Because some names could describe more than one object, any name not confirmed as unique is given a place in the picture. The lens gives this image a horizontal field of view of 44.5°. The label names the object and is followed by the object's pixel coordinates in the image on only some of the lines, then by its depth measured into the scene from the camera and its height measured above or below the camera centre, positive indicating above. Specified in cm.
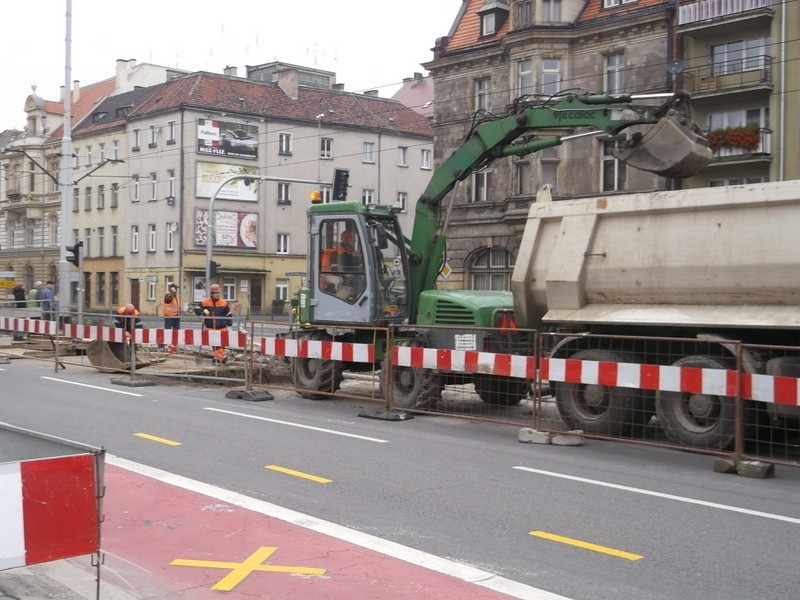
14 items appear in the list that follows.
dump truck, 1047 +3
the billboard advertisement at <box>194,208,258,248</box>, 5832 +335
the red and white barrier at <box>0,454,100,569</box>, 486 -117
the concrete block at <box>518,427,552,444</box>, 1161 -177
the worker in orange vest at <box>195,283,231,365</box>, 1936 -63
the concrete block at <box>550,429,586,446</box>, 1150 -178
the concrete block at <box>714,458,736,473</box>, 985 -177
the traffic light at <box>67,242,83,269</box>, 2805 +76
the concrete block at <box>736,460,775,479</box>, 962 -176
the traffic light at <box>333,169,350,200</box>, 2280 +244
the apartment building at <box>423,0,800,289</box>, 3198 +767
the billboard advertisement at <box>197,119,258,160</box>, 5853 +883
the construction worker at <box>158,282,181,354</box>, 2256 -61
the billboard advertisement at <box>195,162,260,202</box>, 5850 +608
